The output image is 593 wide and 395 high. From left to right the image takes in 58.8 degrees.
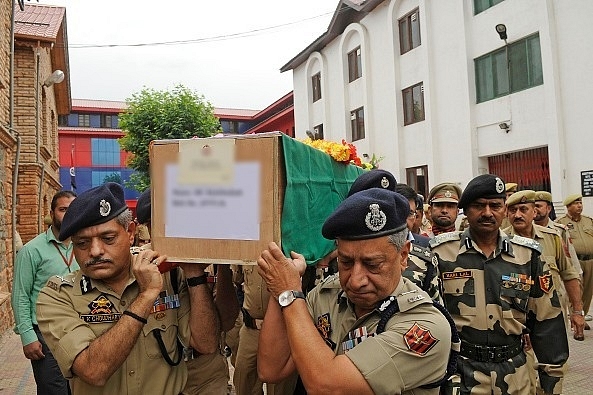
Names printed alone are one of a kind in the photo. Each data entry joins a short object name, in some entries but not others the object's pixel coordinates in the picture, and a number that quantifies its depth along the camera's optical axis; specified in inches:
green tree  955.3
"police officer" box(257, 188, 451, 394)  65.0
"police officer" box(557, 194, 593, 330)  278.8
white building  434.6
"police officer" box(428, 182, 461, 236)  188.7
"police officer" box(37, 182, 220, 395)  81.3
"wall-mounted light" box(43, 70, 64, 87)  414.2
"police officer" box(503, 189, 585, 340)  179.0
